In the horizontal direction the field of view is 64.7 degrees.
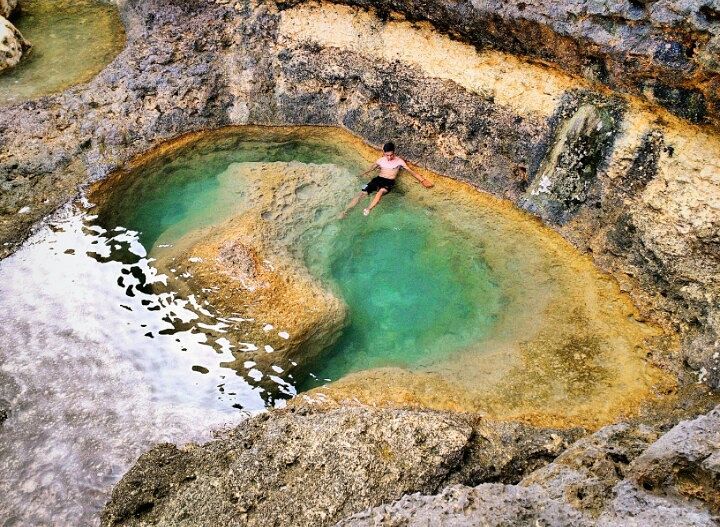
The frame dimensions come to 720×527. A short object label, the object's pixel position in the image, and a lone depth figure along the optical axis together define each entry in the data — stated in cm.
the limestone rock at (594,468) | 270
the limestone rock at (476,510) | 261
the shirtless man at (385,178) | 642
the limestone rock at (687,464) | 252
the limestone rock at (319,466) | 334
